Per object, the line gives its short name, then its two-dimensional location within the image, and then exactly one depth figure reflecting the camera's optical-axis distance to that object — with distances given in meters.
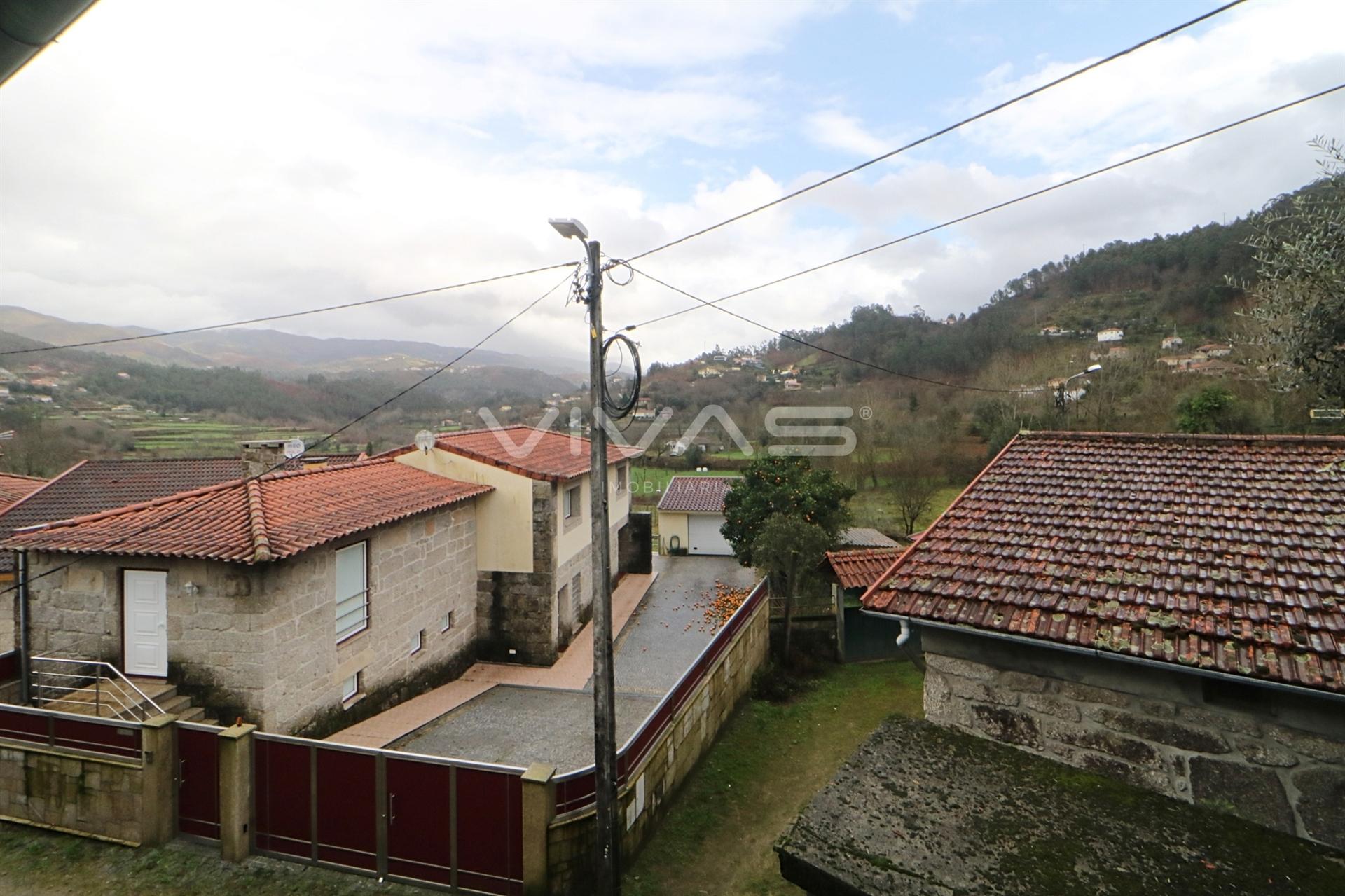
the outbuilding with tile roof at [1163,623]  4.18
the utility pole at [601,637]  6.20
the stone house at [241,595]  8.73
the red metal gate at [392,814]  6.34
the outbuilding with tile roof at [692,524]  25.64
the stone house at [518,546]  14.18
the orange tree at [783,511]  13.99
